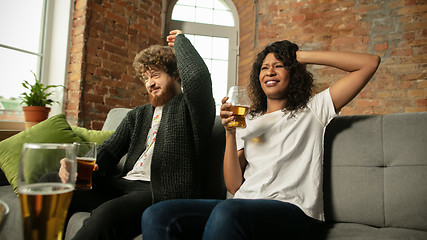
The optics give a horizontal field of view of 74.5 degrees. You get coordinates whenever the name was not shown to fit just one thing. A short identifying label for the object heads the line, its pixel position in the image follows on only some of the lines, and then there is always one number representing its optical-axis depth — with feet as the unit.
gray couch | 3.51
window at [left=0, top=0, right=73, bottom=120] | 8.73
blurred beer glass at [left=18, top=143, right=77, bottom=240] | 1.25
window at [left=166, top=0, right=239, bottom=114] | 13.32
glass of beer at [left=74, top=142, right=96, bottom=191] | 3.18
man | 3.58
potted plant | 8.20
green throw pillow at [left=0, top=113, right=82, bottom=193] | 5.45
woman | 2.86
